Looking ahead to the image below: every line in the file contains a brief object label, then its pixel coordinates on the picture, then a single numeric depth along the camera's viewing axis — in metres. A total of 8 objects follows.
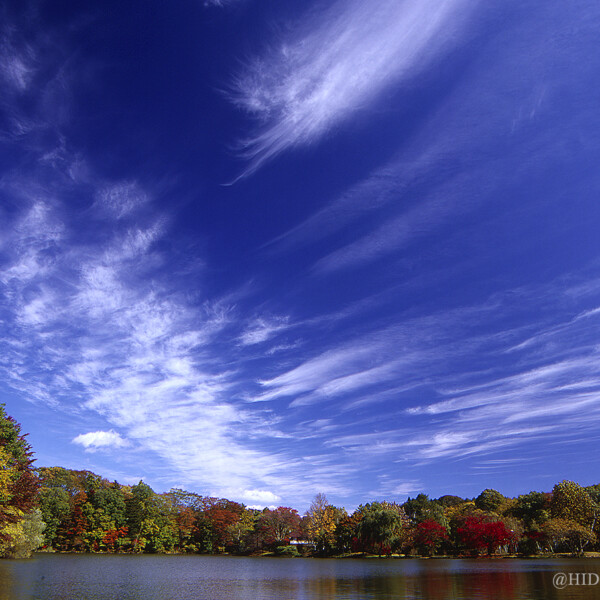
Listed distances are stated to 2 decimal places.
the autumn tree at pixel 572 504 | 63.65
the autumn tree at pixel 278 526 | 93.86
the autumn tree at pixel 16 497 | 35.41
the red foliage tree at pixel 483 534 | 66.75
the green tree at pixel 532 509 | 70.44
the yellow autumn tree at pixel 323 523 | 88.62
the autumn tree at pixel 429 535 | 72.31
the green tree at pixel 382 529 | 73.69
